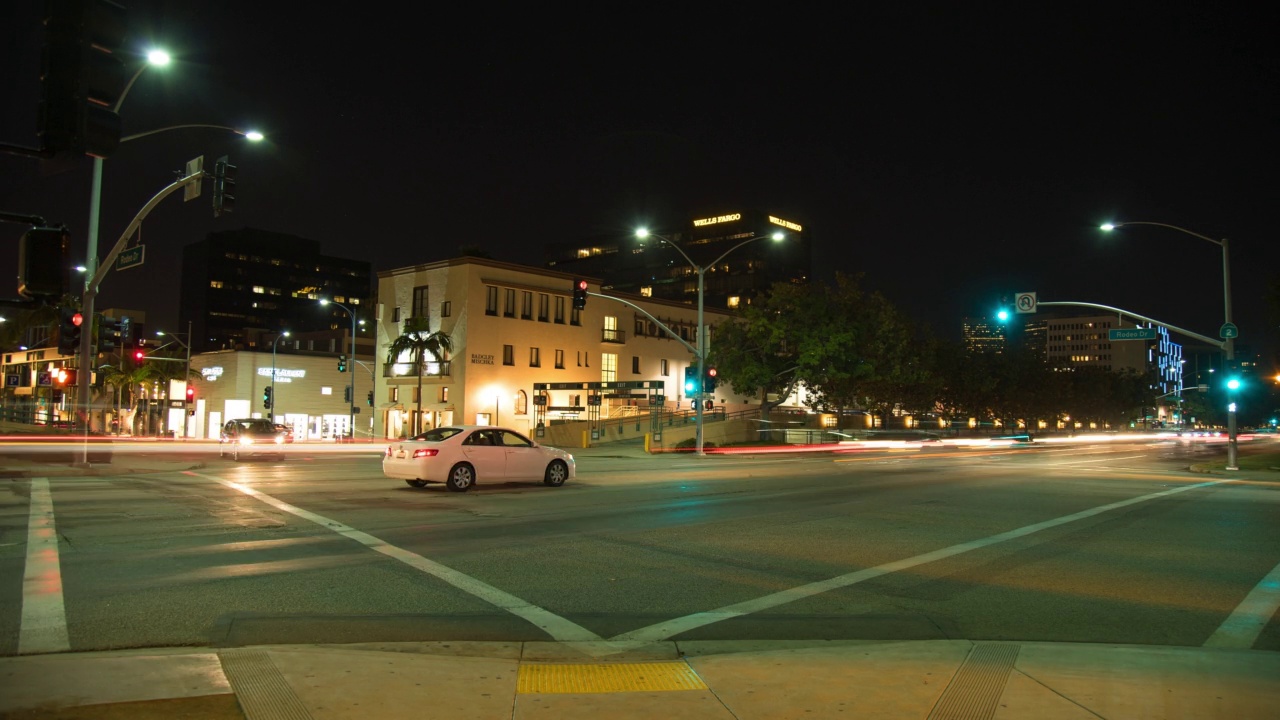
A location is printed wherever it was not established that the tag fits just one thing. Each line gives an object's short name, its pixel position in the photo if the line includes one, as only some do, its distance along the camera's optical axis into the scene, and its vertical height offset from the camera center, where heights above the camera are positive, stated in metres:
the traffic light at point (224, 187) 19.64 +5.25
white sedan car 18.06 -0.82
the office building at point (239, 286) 184.62 +28.87
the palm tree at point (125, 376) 72.38 +3.57
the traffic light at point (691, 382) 40.75 +1.83
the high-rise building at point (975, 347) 88.56 +8.01
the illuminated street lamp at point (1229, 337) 33.56 +3.40
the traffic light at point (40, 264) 6.18 +1.10
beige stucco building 57.22 +5.33
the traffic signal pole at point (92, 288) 21.77 +3.49
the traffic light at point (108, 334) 25.80 +2.50
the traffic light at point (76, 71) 5.68 +2.29
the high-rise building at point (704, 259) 142.00 +27.95
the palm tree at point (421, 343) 56.62 +4.97
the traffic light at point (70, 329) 21.39 +2.19
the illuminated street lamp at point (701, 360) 40.72 +2.86
